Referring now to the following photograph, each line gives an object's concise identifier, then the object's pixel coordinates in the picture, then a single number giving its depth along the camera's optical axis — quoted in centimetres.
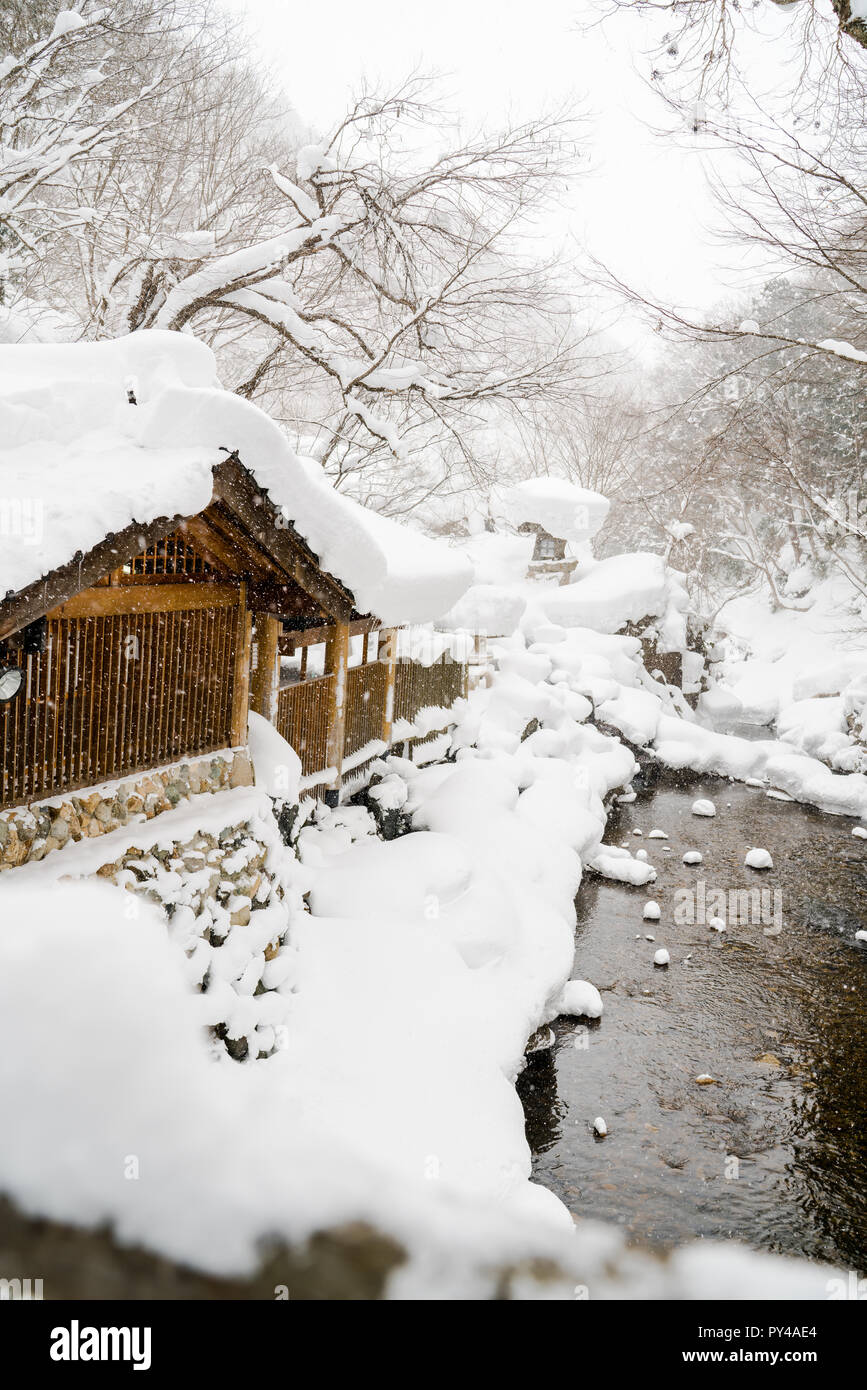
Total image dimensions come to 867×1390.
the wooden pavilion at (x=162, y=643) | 471
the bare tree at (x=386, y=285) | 886
